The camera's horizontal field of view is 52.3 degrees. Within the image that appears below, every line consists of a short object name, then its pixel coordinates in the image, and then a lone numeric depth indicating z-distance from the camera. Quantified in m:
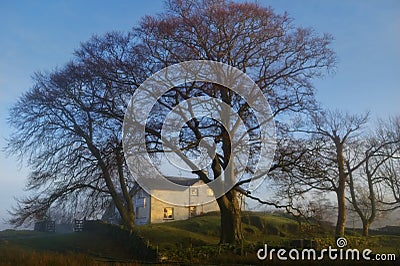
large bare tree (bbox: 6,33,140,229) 17.83
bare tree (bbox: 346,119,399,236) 31.06
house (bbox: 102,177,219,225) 45.53
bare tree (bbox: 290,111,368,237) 17.39
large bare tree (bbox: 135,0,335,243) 17.05
